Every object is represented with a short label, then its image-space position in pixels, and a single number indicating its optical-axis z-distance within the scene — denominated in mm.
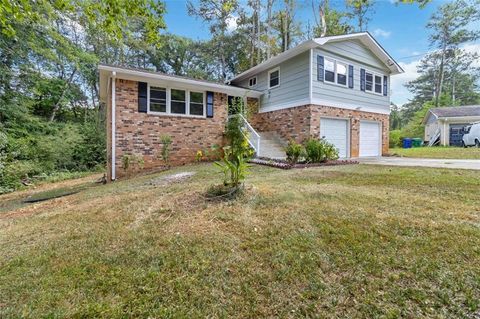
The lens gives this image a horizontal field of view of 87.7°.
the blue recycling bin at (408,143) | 24197
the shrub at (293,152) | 8898
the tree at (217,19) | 19906
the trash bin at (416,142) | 24016
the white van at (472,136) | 18547
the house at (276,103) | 10016
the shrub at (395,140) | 25172
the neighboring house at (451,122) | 21453
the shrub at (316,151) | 9107
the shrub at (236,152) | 4398
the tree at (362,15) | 21812
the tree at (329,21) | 19359
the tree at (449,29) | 24859
